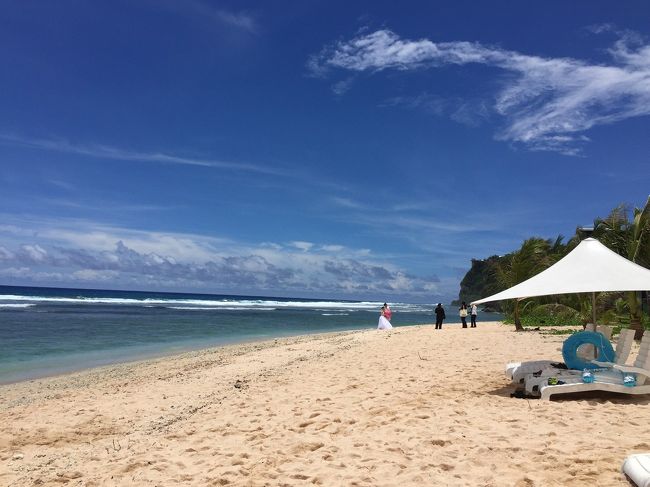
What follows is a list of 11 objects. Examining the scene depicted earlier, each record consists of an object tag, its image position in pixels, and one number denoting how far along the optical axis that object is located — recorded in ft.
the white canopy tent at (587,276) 23.23
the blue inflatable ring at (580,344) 26.63
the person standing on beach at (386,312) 84.12
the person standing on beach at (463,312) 79.15
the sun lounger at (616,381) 22.79
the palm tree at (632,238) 45.88
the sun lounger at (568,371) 24.21
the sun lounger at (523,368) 26.68
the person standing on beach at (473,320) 83.28
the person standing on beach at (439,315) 81.92
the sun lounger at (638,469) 12.44
